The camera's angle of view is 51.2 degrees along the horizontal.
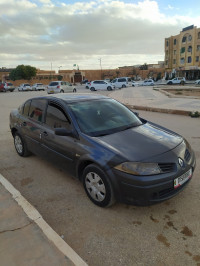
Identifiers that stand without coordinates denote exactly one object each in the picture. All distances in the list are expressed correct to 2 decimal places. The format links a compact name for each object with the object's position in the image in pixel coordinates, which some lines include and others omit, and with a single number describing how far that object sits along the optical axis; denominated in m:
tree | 73.12
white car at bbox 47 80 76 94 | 26.14
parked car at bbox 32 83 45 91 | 39.40
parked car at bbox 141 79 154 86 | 44.39
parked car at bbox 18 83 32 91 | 39.59
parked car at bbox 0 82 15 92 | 34.27
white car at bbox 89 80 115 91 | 30.38
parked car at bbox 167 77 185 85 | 43.78
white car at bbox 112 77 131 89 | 35.64
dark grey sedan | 2.57
